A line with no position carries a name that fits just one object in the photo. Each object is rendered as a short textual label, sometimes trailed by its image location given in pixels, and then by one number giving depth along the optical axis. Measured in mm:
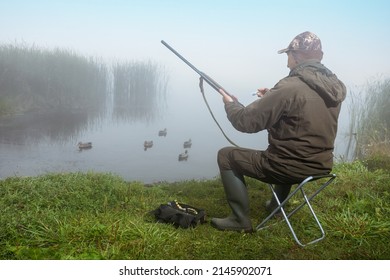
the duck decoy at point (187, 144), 7096
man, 2605
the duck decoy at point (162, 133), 7495
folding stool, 2648
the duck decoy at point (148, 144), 7352
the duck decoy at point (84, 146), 7297
